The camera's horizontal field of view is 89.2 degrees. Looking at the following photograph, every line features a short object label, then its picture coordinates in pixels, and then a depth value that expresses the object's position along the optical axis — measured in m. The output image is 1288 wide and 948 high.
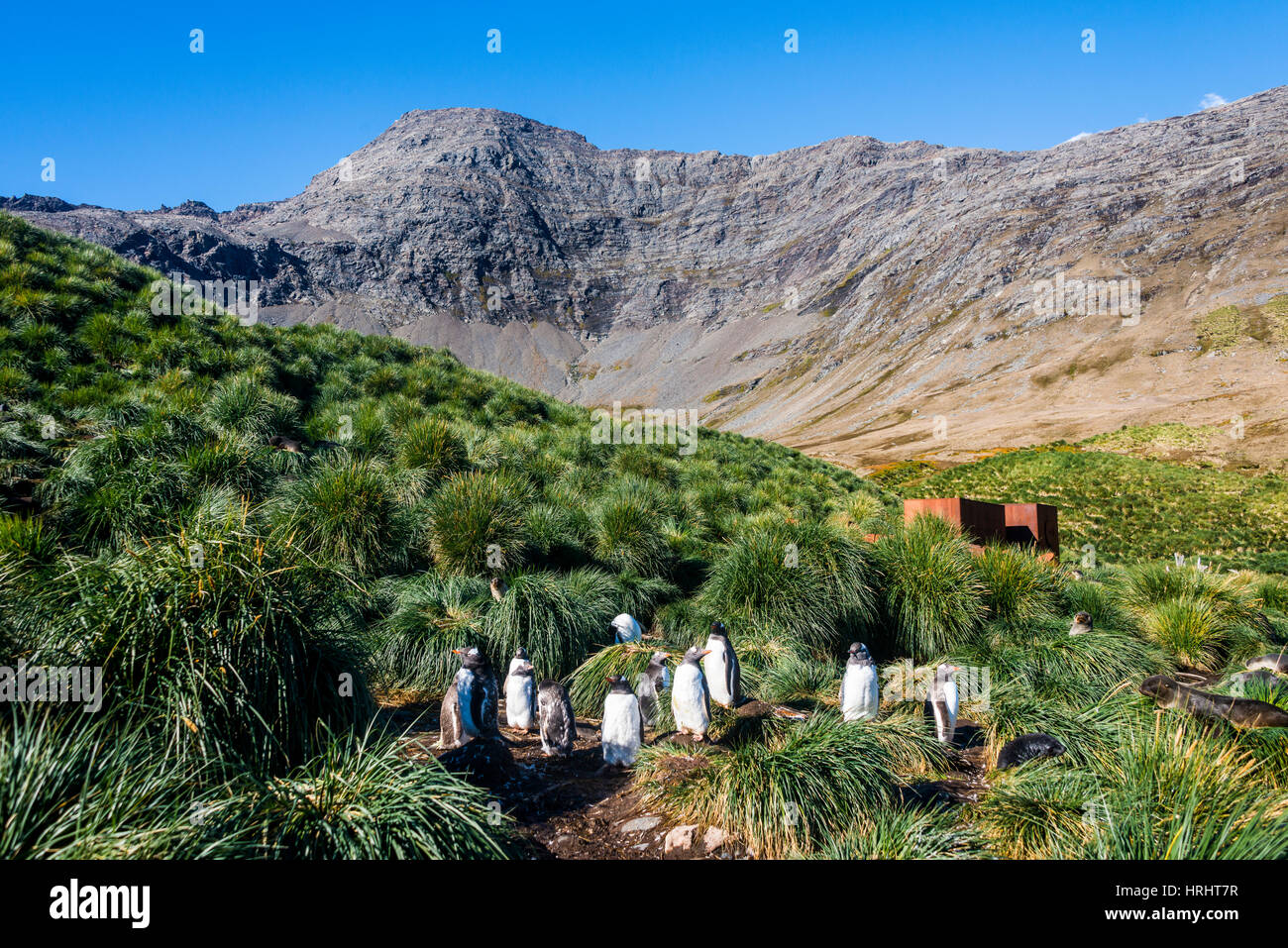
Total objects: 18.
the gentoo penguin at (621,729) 5.23
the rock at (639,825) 4.32
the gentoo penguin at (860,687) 6.23
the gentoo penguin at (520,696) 6.08
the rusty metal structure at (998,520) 12.59
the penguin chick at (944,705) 6.30
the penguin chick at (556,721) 5.45
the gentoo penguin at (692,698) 5.46
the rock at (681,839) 4.13
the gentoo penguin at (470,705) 4.98
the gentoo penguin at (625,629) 7.74
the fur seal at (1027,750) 5.23
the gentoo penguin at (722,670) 6.21
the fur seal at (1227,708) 5.03
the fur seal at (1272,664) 7.74
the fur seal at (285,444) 9.43
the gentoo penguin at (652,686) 6.16
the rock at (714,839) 4.09
